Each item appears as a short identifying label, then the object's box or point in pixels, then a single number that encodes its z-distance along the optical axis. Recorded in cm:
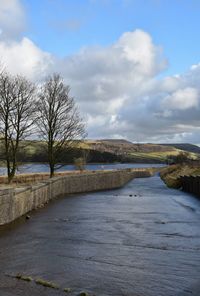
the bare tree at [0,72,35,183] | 3772
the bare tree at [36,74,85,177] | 4967
